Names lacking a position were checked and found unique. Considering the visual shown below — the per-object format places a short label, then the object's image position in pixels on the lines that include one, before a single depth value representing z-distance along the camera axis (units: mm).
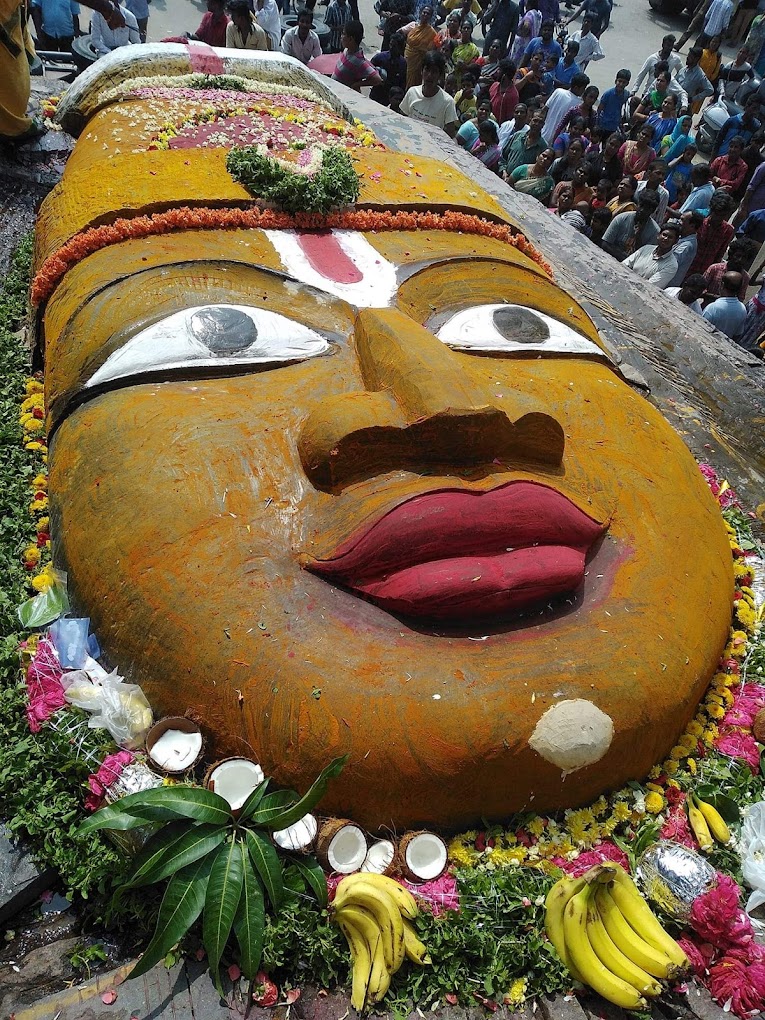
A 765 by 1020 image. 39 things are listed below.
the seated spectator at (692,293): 6711
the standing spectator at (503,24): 14062
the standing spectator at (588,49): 13656
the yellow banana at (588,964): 2506
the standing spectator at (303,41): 9922
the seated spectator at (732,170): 9211
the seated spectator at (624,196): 8055
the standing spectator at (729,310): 6520
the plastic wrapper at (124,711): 2797
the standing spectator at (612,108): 11048
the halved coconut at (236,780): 2633
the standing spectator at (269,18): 10219
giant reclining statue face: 2578
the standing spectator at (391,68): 11453
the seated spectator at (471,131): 9695
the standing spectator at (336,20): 11992
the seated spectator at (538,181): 8656
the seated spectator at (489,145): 9258
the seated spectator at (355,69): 9391
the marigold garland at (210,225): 3855
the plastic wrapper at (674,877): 2781
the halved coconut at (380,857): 2703
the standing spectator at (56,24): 9930
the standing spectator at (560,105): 10305
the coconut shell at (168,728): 2693
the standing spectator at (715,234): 7344
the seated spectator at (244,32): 8234
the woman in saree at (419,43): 10609
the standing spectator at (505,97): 10758
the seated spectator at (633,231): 7613
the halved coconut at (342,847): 2650
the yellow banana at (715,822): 3002
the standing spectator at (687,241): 7309
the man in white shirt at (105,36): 8961
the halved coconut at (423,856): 2684
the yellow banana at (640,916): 2611
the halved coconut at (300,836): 2639
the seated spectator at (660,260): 7051
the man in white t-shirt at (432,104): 9273
